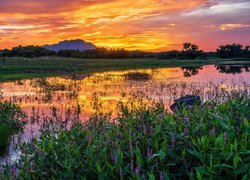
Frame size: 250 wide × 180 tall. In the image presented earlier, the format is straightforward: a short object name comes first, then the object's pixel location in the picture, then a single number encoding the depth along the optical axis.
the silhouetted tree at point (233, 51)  117.62
